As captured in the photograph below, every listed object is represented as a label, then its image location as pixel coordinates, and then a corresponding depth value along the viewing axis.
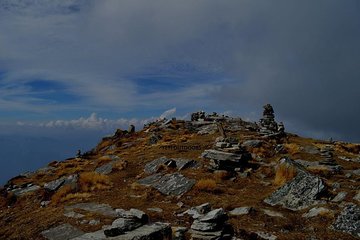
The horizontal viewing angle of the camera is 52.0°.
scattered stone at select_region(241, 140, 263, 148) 38.75
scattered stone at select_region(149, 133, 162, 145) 51.15
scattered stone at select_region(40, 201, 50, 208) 25.78
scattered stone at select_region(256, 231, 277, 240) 16.06
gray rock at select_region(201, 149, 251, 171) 30.17
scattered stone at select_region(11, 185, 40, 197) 31.75
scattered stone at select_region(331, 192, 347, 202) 20.97
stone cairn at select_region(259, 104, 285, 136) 53.93
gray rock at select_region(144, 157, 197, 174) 31.88
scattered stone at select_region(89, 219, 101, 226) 19.15
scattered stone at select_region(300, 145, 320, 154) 38.28
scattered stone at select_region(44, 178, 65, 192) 29.74
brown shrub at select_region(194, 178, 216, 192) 25.14
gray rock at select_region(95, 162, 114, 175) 34.87
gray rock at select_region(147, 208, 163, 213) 20.98
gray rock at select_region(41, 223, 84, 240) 18.08
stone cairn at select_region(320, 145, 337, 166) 32.24
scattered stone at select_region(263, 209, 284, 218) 19.78
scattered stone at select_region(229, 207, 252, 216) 19.94
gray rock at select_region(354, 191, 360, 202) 20.72
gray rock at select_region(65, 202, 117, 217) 20.94
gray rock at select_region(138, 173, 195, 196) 25.58
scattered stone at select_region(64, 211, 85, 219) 20.64
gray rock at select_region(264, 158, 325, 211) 21.22
